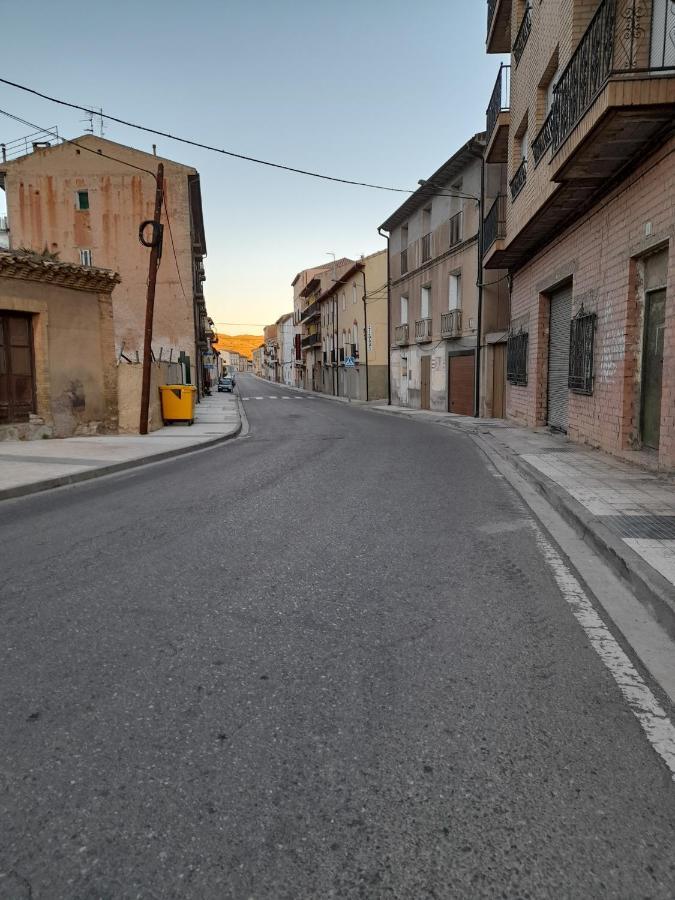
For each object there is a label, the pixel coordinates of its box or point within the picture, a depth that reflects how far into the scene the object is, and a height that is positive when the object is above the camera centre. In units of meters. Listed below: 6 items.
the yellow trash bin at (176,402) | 17.75 -0.44
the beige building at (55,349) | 12.86 +0.85
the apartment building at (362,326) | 36.31 +3.99
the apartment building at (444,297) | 20.62 +3.55
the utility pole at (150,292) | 14.94 +2.40
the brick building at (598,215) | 7.72 +2.99
